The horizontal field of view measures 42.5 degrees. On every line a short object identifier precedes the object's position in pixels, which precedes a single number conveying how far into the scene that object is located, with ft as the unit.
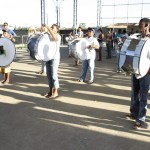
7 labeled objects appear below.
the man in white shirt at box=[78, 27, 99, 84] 18.10
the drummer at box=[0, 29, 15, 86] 17.96
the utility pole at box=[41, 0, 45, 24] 42.20
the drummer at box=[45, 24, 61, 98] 14.20
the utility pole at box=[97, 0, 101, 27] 58.21
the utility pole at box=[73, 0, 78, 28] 53.21
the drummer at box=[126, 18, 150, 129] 10.02
